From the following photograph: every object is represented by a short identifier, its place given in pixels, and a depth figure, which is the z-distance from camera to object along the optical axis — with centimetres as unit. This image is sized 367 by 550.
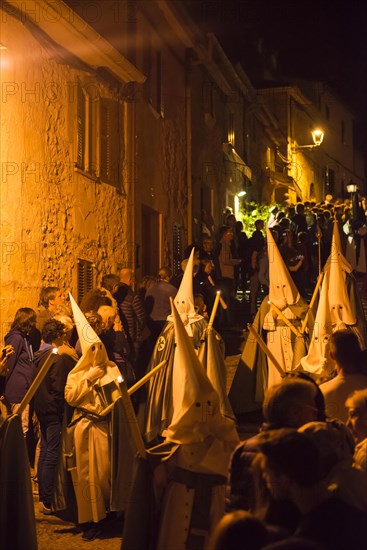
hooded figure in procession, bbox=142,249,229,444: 1111
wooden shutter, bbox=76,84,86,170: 1588
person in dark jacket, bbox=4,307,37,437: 966
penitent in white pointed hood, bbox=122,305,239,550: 569
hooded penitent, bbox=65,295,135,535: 819
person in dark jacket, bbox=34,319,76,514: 868
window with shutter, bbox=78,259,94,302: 1552
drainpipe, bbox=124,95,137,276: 1841
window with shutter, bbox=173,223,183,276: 2231
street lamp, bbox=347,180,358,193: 2295
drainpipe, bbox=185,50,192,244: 2369
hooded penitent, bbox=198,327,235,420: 1157
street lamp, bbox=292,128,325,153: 2967
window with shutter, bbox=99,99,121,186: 1720
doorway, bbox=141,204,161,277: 2034
